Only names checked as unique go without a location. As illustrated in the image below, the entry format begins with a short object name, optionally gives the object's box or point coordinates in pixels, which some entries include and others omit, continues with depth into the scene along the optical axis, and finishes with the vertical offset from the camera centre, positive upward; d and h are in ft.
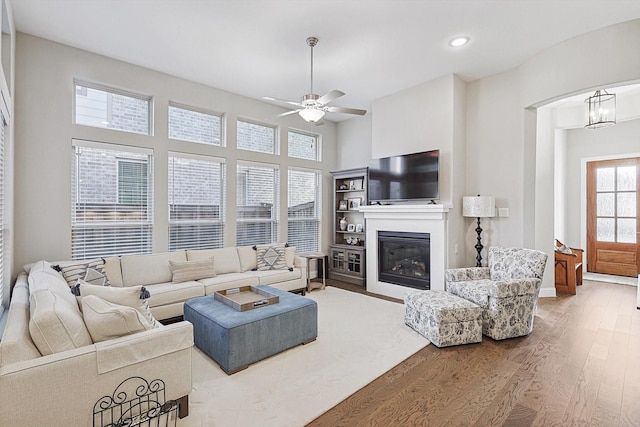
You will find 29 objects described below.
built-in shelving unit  19.56 -0.94
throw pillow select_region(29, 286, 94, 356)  5.63 -2.13
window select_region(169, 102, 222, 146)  15.43 +4.60
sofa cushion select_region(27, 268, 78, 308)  7.38 -1.83
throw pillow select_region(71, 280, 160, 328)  7.47 -1.95
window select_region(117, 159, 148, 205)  13.69 +1.44
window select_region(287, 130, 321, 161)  20.45 +4.63
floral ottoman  10.40 -3.67
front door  19.86 -0.22
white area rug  7.07 -4.50
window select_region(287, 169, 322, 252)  20.19 +0.24
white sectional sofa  5.14 -2.70
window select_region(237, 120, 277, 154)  17.97 +4.59
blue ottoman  8.86 -3.53
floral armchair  10.75 -2.89
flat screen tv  15.28 +1.88
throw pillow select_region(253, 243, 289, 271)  16.14 -2.29
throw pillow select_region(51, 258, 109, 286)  10.84 -2.08
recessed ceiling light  11.98 +6.74
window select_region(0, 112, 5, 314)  8.72 -0.32
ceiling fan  10.98 +3.96
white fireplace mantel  14.92 -0.75
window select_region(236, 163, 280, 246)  17.70 +0.60
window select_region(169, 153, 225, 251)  15.26 +0.62
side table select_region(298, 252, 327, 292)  17.81 -3.91
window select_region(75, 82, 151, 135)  12.90 +4.59
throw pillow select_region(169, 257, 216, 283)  13.31 -2.46
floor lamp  14.69 +0.36
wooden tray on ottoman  10.09 -2.96
